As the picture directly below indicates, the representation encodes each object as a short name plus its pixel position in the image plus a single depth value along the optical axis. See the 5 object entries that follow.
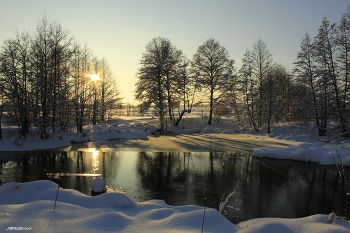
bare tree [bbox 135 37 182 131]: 29.81
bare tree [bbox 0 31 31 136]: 18.95
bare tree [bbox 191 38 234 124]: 31.91
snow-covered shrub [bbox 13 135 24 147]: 18.08
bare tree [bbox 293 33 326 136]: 20.80
